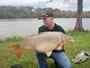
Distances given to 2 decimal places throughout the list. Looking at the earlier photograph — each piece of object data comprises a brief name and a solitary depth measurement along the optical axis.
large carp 1.10
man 1.69
